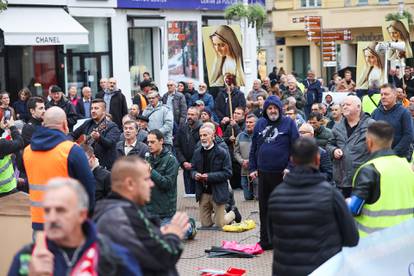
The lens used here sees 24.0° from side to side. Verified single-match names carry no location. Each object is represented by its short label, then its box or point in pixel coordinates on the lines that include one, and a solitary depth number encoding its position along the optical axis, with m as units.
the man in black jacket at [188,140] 16.14
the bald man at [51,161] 8.32
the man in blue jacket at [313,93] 25.23
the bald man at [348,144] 11.11
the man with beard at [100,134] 12.68
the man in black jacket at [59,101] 17.90
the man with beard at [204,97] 23.03
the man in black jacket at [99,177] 10.48
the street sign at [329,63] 34.04
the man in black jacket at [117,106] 19.53
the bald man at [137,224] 5.57
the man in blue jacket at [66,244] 4.92
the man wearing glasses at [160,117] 16.64
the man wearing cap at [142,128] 14.33
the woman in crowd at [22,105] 21.55
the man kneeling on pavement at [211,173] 13.68
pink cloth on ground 12.28
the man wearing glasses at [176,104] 20.53
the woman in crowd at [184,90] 24.27
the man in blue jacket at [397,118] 11.90
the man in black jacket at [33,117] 12.11
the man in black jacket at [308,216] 6.75
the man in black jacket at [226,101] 21.64
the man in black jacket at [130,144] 12.57
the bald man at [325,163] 12.01
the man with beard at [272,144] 11.87
